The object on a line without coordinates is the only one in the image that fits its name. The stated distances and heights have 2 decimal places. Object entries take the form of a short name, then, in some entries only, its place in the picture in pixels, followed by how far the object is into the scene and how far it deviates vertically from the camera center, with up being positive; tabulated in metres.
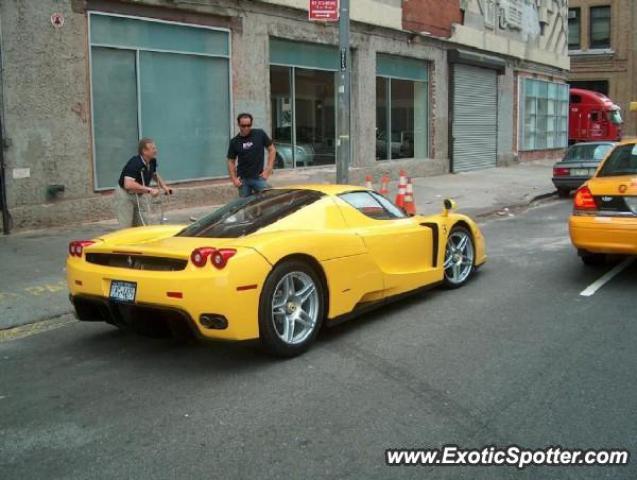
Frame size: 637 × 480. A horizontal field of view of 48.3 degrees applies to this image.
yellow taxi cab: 7.24 -0.54
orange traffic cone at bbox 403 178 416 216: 12.75 -0.65
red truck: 30.75 +1.97
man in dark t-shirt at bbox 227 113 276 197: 9.97 +0.10
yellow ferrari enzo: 4.73 -0.74
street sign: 10.84 +2.37
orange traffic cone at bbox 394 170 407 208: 12.97 -0.43
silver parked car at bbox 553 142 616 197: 16.45 -0.05
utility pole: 11.19 +1.21
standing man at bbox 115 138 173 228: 8.17 -0.22
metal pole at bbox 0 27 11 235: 10.37 -0.37
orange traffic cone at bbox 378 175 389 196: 13.17 -0.40
